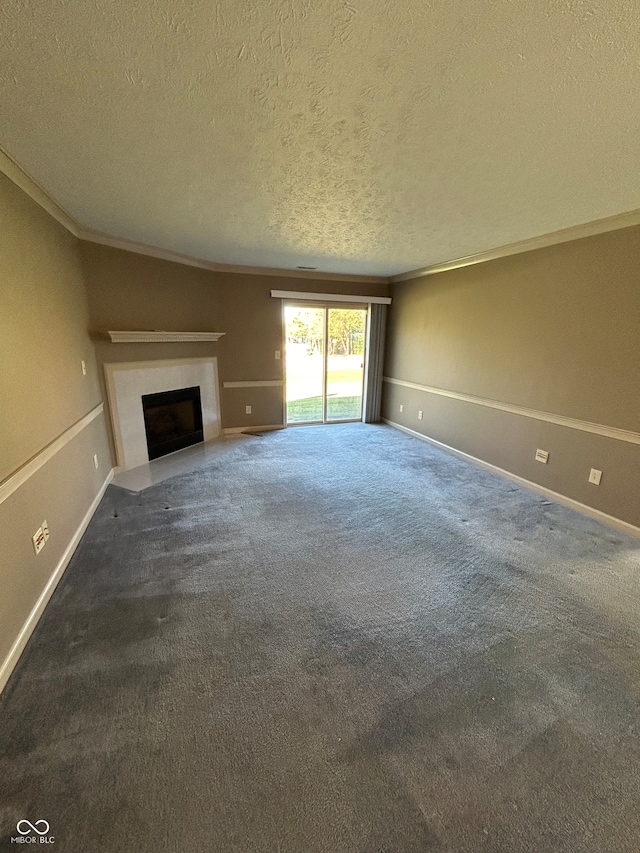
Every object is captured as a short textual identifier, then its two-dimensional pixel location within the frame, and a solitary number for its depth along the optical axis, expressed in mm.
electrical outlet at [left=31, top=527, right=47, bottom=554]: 1862
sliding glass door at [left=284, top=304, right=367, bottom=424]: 5434
